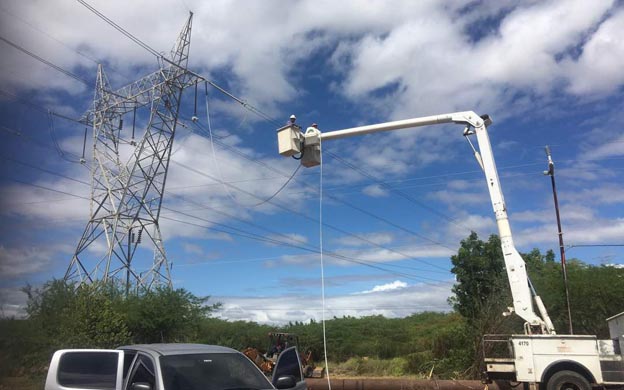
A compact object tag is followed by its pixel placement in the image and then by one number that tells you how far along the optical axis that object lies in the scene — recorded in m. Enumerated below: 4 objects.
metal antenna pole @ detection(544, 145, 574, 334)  24.88
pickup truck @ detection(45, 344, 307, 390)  6.74
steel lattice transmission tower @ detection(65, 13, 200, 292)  28.19
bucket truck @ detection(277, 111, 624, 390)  12.87
